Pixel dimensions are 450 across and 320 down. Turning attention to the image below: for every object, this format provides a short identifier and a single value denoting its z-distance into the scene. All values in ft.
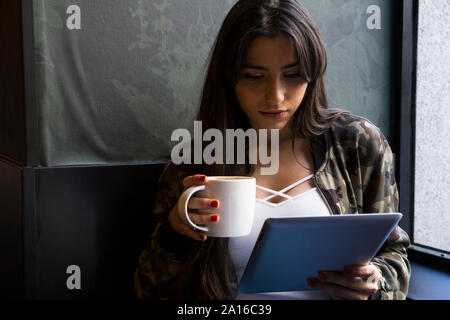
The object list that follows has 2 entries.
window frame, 4.74
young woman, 3.10
